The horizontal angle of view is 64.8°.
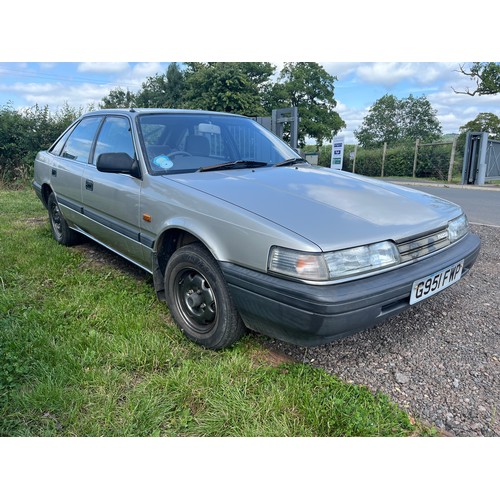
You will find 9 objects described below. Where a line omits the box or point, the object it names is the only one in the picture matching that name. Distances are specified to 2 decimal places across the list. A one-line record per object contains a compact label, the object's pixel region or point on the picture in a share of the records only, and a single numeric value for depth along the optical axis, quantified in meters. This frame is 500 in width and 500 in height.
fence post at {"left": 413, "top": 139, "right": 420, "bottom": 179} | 19.81
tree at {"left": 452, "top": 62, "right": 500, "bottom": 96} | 21.30
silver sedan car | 1.94
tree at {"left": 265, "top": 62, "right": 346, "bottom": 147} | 35.72
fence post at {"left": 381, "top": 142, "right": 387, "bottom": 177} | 22.03
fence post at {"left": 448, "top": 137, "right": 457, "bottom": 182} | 17.61
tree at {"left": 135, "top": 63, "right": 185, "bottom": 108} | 36.62
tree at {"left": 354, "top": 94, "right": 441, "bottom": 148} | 46.41
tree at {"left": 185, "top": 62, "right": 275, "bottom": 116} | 23.30
